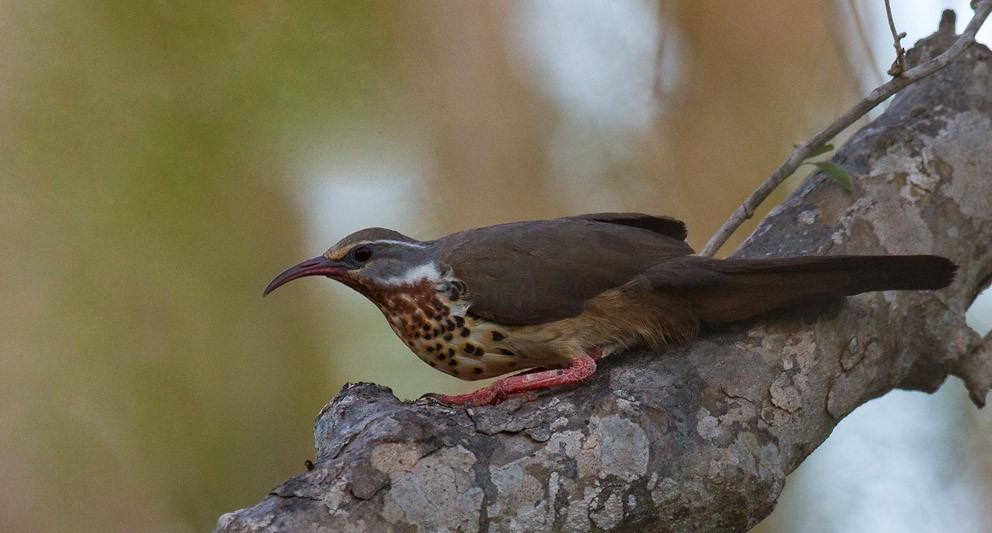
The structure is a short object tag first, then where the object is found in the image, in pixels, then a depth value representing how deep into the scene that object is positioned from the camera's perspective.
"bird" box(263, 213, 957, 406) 6.40
